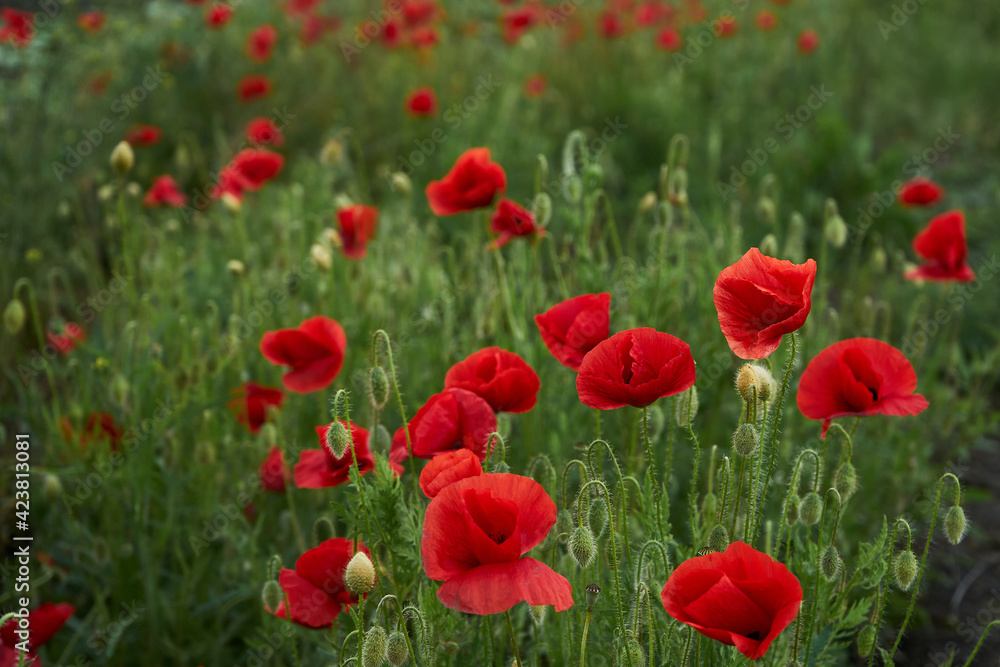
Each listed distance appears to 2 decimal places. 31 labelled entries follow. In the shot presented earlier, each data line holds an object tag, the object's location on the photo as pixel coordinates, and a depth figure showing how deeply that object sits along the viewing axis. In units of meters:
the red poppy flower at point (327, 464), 1.76
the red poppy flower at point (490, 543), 1.61
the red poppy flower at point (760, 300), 1.65
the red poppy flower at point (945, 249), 2.05
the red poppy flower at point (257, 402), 1.99
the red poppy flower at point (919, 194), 2.67
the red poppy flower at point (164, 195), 2.78
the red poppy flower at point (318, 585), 1.72
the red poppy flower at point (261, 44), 4.28
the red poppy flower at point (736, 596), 1.58
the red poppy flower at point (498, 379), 1.75
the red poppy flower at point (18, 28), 3.05
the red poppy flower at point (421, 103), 3.51
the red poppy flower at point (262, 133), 2.90
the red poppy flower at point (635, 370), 1.66
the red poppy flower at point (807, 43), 4.70
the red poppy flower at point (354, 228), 2.19
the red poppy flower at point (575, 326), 1.75
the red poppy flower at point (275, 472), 1.95
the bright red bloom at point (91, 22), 3.71
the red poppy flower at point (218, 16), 3.99
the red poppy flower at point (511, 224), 1.97
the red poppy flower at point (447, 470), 1.65
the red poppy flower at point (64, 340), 2.28
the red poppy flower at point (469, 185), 1.98
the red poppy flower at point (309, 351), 1.90
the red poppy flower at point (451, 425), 1.73
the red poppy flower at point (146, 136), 3.15
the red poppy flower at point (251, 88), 3.79
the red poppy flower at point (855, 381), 1.72
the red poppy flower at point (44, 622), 1.86
